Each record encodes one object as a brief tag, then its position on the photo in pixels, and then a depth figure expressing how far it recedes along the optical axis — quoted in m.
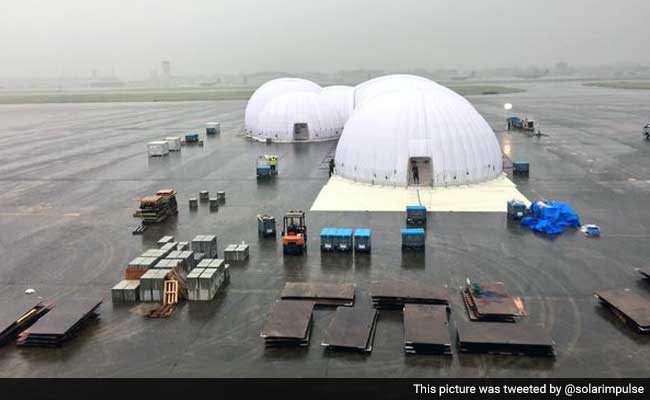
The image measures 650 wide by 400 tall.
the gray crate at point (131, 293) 20.69
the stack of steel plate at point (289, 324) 16.84
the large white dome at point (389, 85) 46.97
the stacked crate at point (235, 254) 24.56
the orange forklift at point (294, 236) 25.14
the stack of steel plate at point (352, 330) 16.45
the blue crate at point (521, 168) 42.03
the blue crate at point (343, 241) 25.30
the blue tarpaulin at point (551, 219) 28.12
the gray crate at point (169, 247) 24.31
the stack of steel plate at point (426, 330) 16.12
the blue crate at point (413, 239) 25.25
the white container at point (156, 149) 55.06
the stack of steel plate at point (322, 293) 19.86
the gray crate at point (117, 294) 20.66
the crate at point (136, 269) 21.83
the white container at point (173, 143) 57.91
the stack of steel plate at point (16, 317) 17.77
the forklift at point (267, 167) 43.29
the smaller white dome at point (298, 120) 64.75
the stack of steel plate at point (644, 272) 21.06
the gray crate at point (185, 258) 22.75
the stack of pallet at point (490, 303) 18.23
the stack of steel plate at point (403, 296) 19.45
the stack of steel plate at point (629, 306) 17.27
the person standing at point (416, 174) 37.91
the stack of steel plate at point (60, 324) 17.20
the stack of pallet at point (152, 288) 20.58
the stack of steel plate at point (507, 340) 15.98
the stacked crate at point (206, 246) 25.02
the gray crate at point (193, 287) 20.48
